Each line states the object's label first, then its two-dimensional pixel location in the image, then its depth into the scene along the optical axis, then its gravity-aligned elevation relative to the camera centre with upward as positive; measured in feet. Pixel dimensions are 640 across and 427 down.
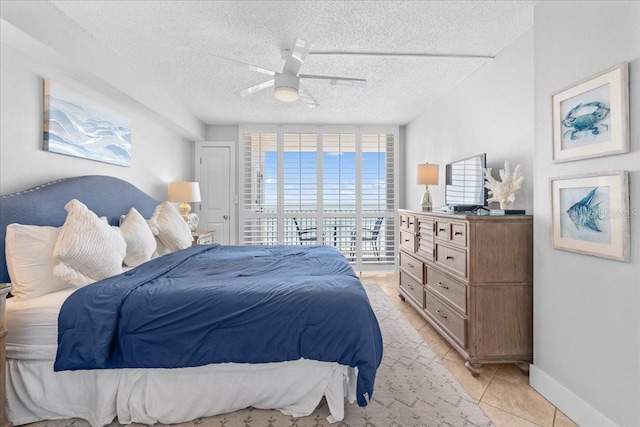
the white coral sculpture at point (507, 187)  7.97 +0.75
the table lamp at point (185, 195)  13.83 +0.91
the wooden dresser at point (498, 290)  7.31 -1.78
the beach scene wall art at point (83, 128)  7.98 +2.60
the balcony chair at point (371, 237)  17.34 -1.25
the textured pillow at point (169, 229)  10.66 -0.50
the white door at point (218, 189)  17.38 +1.45
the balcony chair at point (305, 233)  17.34 -1.02
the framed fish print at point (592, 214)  4.85 +0.03
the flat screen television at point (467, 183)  9.35 +1.09
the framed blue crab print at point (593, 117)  4.83 +1.74
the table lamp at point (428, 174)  12.32 +1.65
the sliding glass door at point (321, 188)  17.19 +1.52
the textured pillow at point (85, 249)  6.36 -0.75
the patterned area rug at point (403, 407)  5.70 -3.83
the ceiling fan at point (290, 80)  8.11 +3.73
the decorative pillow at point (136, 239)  8.76 -0.73
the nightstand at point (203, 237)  13.35 -1.02
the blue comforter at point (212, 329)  5.34 -2.02
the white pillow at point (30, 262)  6.15 -0.98
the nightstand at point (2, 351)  5.02 -2.26
